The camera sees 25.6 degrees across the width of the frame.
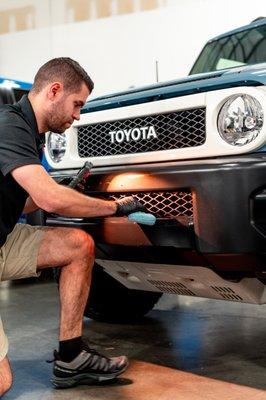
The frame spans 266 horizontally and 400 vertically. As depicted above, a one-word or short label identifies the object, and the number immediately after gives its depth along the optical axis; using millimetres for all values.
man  2223
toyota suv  2064
